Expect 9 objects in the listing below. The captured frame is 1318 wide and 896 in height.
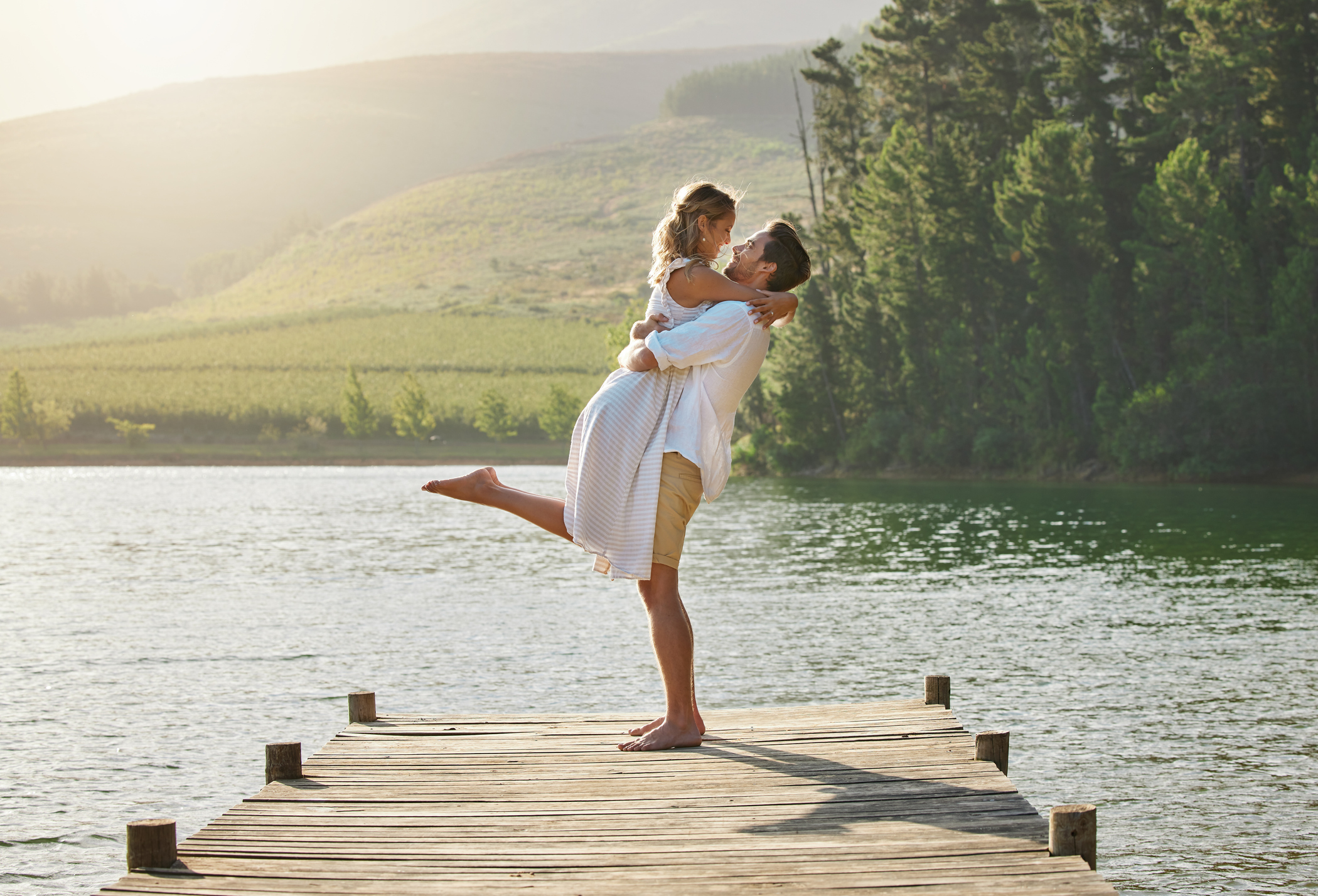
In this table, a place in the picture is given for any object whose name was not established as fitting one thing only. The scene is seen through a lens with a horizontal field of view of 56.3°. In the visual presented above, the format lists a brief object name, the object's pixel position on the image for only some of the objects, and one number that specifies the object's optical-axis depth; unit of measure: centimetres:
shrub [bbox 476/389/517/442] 11125
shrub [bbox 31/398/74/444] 11025
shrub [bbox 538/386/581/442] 10788
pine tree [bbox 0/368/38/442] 10788
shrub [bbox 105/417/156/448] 10825
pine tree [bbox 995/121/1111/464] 5419
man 555
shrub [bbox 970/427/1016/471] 5753
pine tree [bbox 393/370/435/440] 11212
